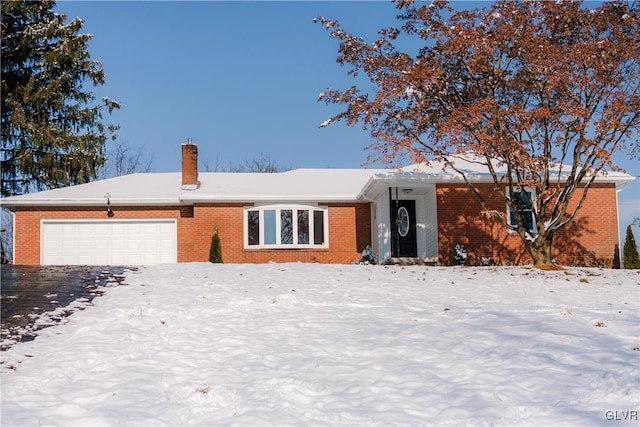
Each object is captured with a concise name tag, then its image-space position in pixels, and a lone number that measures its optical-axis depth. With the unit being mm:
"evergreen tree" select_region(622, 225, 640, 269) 19109
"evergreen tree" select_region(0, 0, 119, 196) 28297
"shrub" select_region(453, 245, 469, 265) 18500
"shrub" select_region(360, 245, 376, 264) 19875
